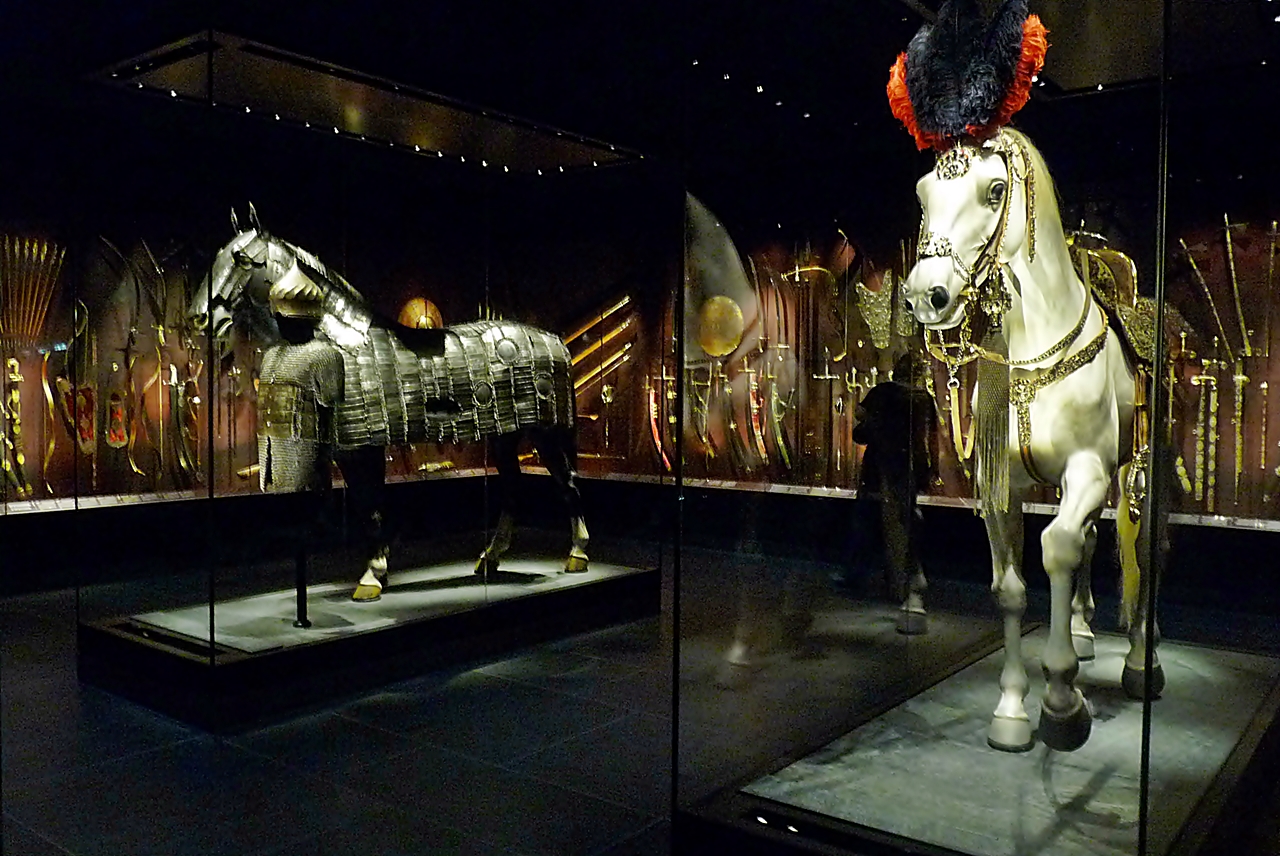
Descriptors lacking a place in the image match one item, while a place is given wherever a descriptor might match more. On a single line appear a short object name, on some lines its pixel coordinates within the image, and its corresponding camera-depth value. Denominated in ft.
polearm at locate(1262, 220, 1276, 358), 8.21
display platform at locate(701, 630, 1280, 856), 7.53
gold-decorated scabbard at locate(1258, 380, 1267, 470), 7.93
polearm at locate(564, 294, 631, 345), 15.88
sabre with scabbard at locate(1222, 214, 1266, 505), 7.84
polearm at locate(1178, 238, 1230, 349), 8.09
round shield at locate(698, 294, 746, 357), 9.72
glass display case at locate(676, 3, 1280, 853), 7.38
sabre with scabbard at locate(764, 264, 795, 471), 10.03
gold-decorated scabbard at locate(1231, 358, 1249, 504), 7.93
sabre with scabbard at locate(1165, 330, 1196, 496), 7.16
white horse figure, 7.98
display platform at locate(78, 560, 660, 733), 13.08
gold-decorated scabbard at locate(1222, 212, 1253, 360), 7.93
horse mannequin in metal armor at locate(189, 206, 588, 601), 14.37
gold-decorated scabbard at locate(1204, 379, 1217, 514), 7.66
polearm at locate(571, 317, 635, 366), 15.97
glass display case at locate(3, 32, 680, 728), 13.88
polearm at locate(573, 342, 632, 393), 16.05
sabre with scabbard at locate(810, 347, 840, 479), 9.91
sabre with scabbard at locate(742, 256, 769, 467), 9.98
